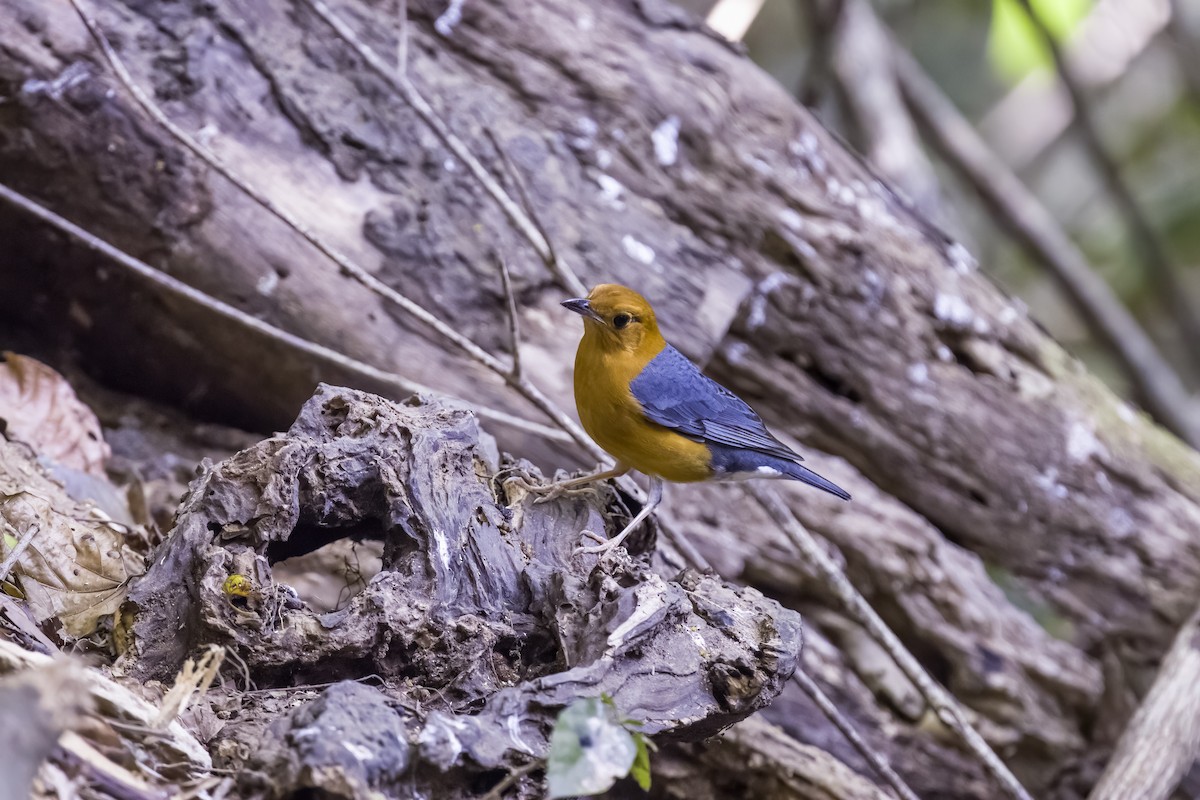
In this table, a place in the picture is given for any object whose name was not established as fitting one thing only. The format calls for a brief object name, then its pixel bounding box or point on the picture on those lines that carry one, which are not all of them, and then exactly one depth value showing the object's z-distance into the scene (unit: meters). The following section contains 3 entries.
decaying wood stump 4.77
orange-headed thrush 7.10
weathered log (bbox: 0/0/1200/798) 8.18
